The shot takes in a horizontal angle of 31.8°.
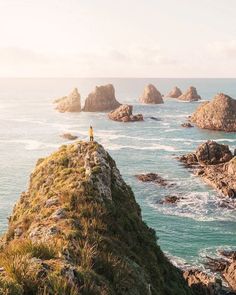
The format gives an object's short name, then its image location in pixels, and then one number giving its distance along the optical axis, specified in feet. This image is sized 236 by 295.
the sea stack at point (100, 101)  633.20
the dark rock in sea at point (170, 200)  219.51
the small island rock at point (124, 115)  518.78
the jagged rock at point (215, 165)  239.42
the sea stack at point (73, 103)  627.46
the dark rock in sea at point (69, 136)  404.16
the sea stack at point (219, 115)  453.58
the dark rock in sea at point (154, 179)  252.42
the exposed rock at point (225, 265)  138.31
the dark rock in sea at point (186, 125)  474.90
